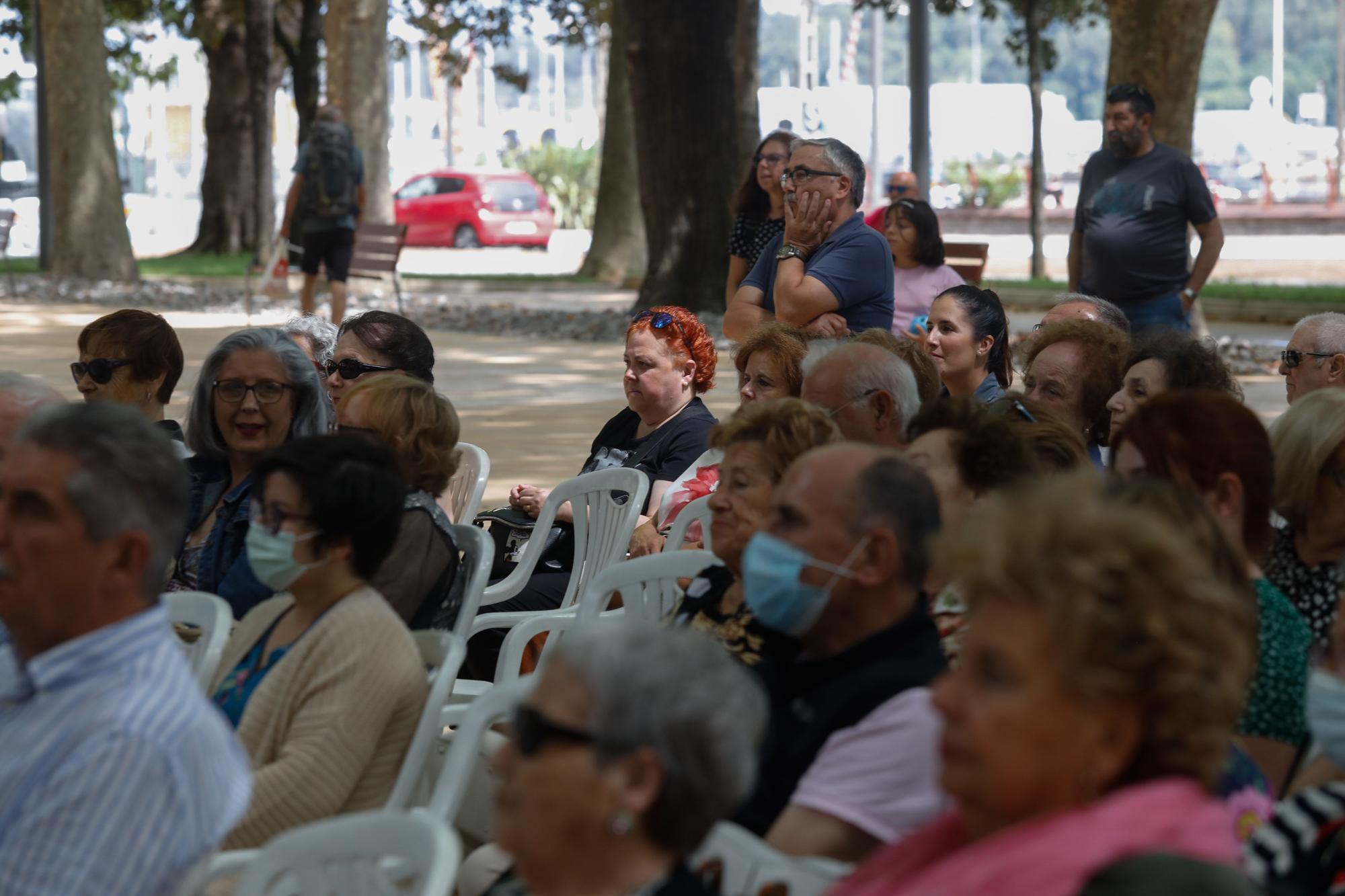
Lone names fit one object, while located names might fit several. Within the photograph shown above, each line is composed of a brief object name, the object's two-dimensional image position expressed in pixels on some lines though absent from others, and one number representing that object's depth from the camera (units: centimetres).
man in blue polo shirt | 1191
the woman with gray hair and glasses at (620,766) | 430
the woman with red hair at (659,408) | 1101
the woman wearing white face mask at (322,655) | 610
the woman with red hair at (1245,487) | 575
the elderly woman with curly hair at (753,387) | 1020
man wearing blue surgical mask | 549
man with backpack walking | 3336
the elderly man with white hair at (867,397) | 912
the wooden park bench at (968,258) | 2951
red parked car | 7555
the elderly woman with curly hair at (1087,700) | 388
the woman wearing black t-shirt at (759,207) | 1554
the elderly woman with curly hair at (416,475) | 784
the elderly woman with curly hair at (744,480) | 707
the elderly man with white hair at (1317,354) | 1044
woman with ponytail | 1129
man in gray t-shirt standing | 1727
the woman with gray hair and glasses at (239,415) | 944
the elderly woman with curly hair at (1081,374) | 1026
